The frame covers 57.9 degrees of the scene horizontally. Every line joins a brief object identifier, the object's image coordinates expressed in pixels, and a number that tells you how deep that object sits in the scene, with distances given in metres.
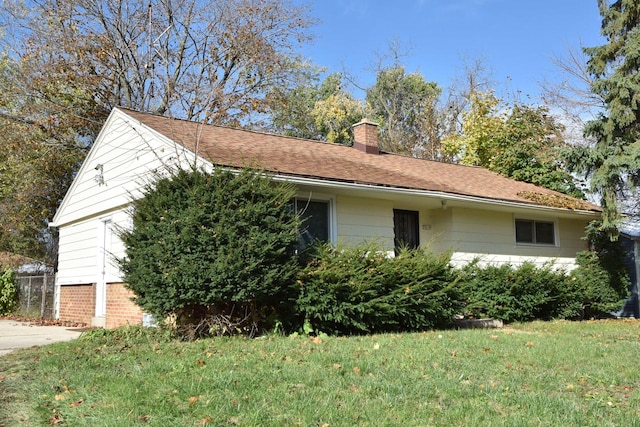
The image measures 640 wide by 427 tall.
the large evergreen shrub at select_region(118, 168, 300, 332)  8.52
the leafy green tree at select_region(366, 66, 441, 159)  36.56
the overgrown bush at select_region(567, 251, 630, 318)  14.57
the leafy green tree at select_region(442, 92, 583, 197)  19.03
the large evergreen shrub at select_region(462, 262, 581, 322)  12.55
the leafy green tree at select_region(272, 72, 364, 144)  34.94
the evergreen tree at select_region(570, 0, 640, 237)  12.87
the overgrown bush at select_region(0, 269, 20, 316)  19.66
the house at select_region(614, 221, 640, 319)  15.95
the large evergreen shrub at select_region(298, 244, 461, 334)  9.38
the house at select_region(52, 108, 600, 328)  11.77
